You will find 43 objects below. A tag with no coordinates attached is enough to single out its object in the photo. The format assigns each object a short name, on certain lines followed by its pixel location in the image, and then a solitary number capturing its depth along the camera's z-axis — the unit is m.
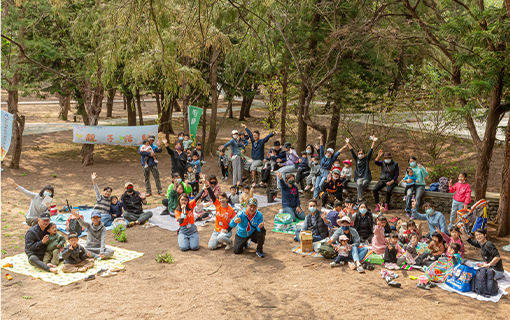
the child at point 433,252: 7.83
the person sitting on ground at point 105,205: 10.02
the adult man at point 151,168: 12.93
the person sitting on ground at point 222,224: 8.91
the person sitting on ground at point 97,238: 8.21
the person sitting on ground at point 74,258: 7.63
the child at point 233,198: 11.64
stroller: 9.23
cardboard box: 8.64
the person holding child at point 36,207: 9.46
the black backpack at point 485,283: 6.74
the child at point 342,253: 8.02
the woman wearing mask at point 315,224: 8.95
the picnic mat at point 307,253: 8.48
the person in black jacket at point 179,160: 13.09
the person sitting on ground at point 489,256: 7.03
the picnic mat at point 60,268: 7.37
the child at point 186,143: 14.20
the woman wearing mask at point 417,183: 10.89
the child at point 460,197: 9.73
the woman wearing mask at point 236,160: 13.77
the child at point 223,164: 14.86
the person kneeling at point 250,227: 8.52
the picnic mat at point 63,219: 9.92
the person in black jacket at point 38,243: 7.70
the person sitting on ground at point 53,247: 7.86
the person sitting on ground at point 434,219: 8.80
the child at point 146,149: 12.83
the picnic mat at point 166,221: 10.38
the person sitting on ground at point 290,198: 10.45
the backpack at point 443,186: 11.16
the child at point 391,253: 7.89
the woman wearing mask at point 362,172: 11.66
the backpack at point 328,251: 8.23
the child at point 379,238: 8.30
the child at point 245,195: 10.92
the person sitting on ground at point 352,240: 7.95
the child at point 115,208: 10.31
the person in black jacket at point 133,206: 10.39
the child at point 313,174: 12.28
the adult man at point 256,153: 13.79
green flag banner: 16.31
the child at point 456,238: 7.61
